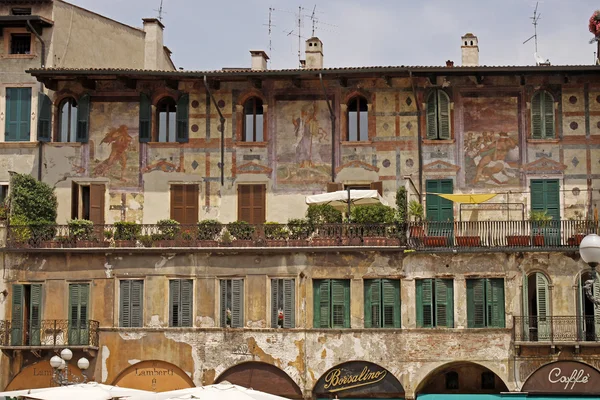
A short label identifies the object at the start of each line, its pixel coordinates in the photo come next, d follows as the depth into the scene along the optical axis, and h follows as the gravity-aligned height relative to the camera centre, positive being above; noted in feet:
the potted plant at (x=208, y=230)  106.83 +2.25
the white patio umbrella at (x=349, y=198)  104.32 +5.34
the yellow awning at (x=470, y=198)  105.50 +5.37
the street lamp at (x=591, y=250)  47.91 +0.11
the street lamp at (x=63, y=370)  89.10 -10.64
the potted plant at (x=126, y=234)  107.24 +1.87
